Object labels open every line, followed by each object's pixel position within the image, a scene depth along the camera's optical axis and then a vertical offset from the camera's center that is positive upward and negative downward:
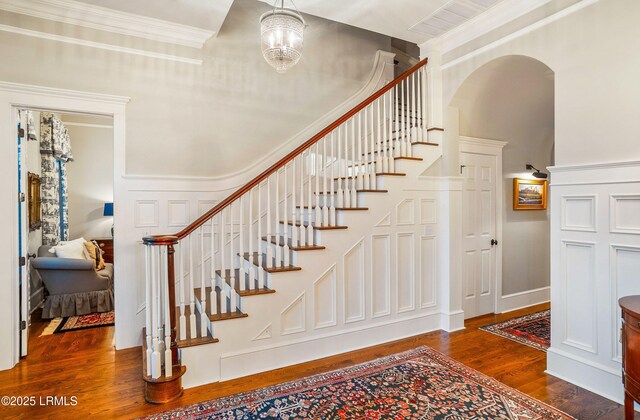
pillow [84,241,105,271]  4.90 -0.66
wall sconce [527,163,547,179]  4.62 +0.48
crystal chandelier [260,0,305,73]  2.39 +1.26
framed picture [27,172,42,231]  4.49 +0.15
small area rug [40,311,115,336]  3.80 -1.35
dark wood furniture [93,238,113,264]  6.21 -0.66
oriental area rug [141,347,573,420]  2.26 -1.40
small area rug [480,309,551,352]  3.45 -1.40
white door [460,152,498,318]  4.19 -0.33
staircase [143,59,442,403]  2.59 -0.65
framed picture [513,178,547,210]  4.54 +0.19
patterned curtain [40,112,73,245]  4.99 +0.62
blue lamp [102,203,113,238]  6.41 +0.04
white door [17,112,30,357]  3.10 -0.26
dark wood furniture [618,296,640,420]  1.89 -0.86
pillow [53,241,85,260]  4.28 -0.52
